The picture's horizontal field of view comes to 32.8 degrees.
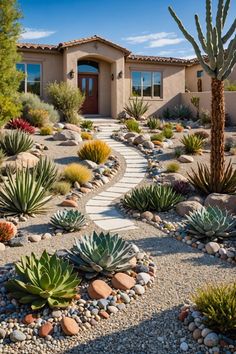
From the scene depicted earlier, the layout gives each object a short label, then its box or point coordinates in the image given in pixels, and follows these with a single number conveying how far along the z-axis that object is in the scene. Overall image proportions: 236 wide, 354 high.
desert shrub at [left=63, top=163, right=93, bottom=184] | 11.91
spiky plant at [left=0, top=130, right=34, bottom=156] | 13.98
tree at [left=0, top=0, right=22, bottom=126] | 15.62
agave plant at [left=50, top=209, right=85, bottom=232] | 8.18
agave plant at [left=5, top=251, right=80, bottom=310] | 5.12
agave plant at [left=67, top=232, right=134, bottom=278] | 5.93
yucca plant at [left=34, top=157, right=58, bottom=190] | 11.04
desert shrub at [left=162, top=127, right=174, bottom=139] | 18.36
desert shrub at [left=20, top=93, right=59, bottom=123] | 20.38
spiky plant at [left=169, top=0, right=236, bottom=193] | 9.95
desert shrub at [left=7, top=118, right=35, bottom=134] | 17.22
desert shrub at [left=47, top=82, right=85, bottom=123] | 22.12
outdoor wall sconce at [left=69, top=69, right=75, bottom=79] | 23.75
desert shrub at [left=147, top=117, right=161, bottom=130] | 21.34
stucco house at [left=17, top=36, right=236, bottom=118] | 23.77
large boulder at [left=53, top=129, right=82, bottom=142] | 16.81
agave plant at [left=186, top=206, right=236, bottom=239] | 7.71
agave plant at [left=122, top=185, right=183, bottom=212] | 9.63
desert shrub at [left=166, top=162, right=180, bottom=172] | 13.30
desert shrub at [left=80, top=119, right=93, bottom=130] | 20.71
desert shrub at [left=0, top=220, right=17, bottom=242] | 7.59
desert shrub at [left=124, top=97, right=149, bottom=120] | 25.25
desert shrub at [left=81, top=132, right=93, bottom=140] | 17.80
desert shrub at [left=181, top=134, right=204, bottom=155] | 15.59
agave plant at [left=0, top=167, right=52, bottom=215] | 9.16
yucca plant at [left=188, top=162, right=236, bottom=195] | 10.52
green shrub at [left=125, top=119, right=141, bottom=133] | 20.09
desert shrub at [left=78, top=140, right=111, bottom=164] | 14.28
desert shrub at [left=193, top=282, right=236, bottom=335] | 4.45
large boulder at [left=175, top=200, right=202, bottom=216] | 9.30
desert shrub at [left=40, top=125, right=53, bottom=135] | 17.53
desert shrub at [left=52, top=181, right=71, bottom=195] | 11.02
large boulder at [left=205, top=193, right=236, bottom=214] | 9.54
